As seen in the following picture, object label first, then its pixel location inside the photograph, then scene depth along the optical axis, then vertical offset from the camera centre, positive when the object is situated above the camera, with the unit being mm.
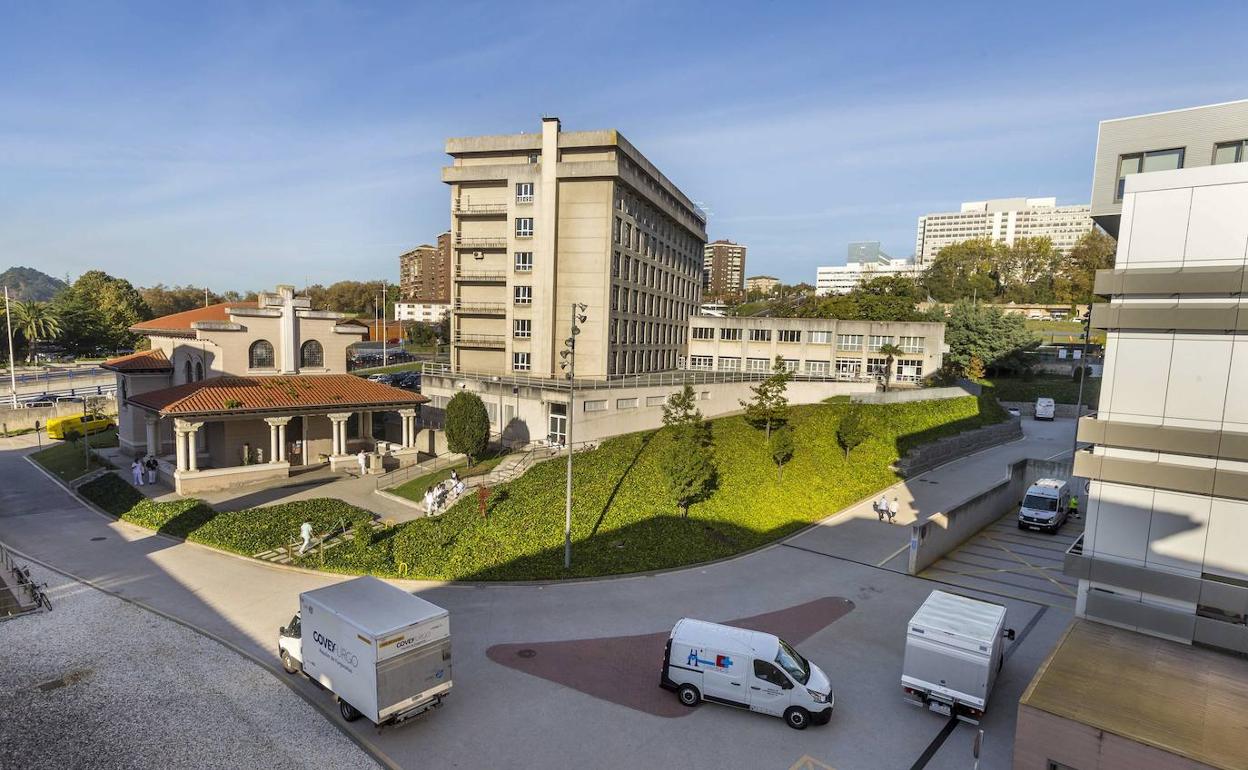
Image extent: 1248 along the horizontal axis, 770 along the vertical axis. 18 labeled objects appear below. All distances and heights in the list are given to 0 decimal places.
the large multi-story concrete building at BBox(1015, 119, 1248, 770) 13859 -2642
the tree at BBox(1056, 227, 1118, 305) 101500 +14660
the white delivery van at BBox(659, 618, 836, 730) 14133 -8028
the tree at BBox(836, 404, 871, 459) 36531 -5538
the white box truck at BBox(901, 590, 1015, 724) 14250 -7536
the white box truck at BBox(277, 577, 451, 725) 13055 -7316
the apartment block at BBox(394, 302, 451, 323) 177500 +2378
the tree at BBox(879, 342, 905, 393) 59500 -1494
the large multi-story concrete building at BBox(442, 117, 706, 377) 48594 +6274
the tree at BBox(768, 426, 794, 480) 34375 -6454
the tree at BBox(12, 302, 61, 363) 91438 -2743
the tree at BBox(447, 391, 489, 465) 35875 -5970
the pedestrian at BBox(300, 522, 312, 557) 24406 -8675
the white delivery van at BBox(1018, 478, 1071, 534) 30438 -8201
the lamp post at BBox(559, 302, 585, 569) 22502 -7871
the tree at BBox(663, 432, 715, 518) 27125 -6134
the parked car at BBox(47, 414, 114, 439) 55000 -10737
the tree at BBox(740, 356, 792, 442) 36625 -4053
